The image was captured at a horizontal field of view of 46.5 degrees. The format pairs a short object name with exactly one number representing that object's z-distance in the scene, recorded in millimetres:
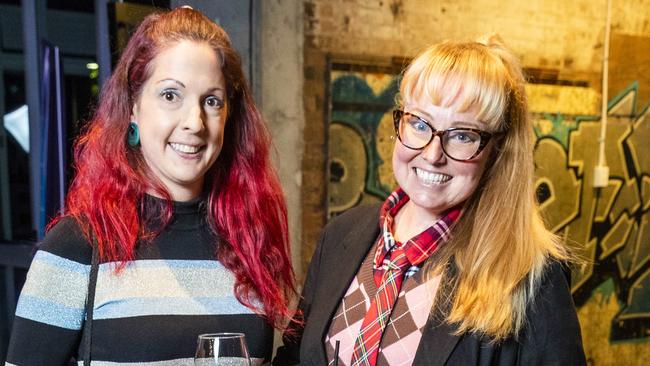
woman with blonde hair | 1913
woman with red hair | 1953
